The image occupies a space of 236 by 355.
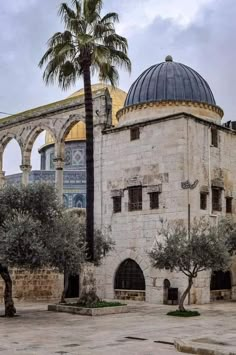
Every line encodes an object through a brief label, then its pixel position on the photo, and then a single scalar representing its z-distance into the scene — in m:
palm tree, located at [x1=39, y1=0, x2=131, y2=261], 18.81
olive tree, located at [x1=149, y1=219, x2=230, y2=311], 18.02
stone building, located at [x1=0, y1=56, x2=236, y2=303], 22.56
